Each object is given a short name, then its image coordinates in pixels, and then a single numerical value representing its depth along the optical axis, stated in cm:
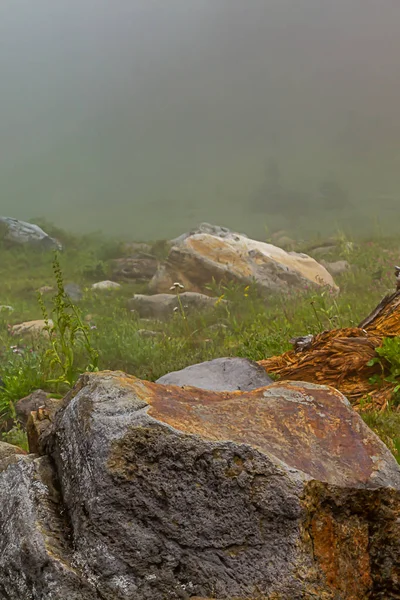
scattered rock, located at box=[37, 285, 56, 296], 2269
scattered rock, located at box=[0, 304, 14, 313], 1882
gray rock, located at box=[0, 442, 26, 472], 384
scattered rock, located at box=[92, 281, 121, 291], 2175
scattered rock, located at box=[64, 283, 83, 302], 2105
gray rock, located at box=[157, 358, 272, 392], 718
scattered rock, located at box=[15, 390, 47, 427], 834
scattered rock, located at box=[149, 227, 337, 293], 1800
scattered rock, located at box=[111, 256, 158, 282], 2456
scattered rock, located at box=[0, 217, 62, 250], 3066
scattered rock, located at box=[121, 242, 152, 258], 2967
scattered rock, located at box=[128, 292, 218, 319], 1567
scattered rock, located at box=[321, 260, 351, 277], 2155
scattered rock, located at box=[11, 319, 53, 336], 1430
